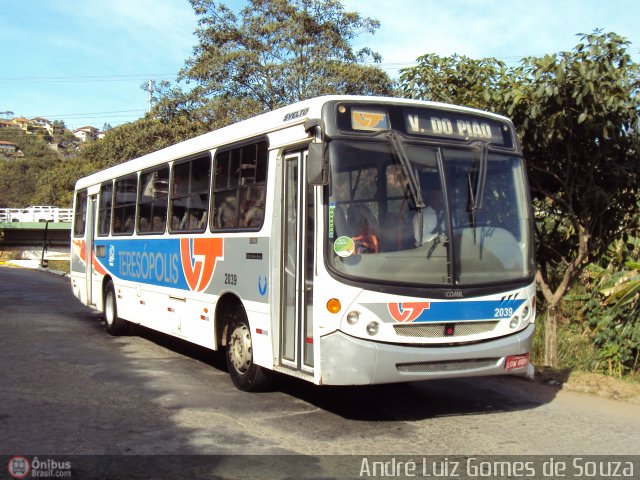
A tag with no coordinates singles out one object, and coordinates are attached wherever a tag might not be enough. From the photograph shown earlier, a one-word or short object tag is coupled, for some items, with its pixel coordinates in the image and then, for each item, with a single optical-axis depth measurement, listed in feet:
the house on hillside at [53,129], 616.72
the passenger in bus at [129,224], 36.76
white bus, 19.60
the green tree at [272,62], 65.16
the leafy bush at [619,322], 33.09
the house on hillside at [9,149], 474.20
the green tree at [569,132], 27.40
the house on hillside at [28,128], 592.36
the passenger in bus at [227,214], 25.76
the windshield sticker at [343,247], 19.60
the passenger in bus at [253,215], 23.75
